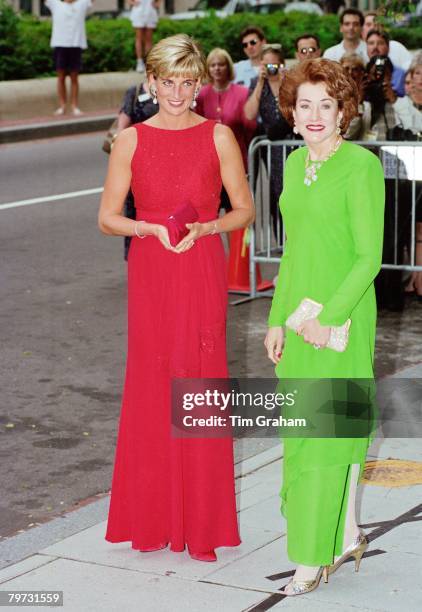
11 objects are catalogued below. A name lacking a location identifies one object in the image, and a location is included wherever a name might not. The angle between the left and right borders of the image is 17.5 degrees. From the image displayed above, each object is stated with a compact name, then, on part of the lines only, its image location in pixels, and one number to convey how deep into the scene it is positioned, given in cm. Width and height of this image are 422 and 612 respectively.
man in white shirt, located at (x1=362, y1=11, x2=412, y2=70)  1598
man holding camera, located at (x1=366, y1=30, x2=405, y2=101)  1432
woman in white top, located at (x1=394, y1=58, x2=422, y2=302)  1065
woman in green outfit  480
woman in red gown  539
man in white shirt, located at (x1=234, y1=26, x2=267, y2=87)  1384
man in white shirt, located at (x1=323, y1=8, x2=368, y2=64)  1553
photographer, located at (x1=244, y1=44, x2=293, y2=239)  1084
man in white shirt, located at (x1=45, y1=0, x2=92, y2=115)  2270
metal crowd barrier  1026
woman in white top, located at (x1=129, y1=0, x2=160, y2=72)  2589
